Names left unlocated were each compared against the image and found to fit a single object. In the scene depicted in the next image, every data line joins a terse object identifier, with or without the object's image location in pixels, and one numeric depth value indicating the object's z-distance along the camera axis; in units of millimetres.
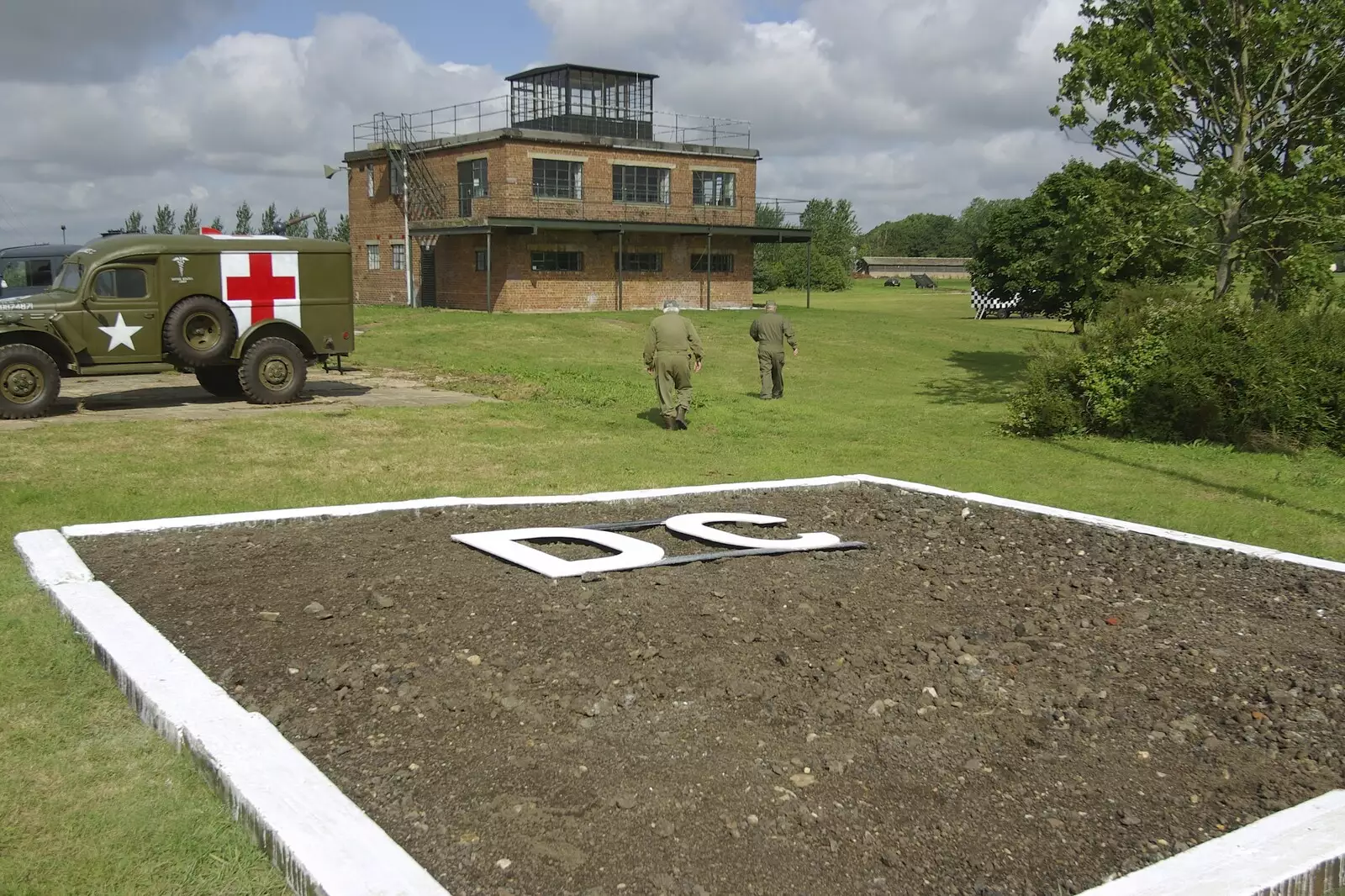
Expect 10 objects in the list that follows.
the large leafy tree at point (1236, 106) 16922
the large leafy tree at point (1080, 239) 18297
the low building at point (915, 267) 122000
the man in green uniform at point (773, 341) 18859
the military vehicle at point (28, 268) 21703
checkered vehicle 48962
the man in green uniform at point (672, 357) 14734
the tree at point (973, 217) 163750
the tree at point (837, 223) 129750
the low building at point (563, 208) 40500
